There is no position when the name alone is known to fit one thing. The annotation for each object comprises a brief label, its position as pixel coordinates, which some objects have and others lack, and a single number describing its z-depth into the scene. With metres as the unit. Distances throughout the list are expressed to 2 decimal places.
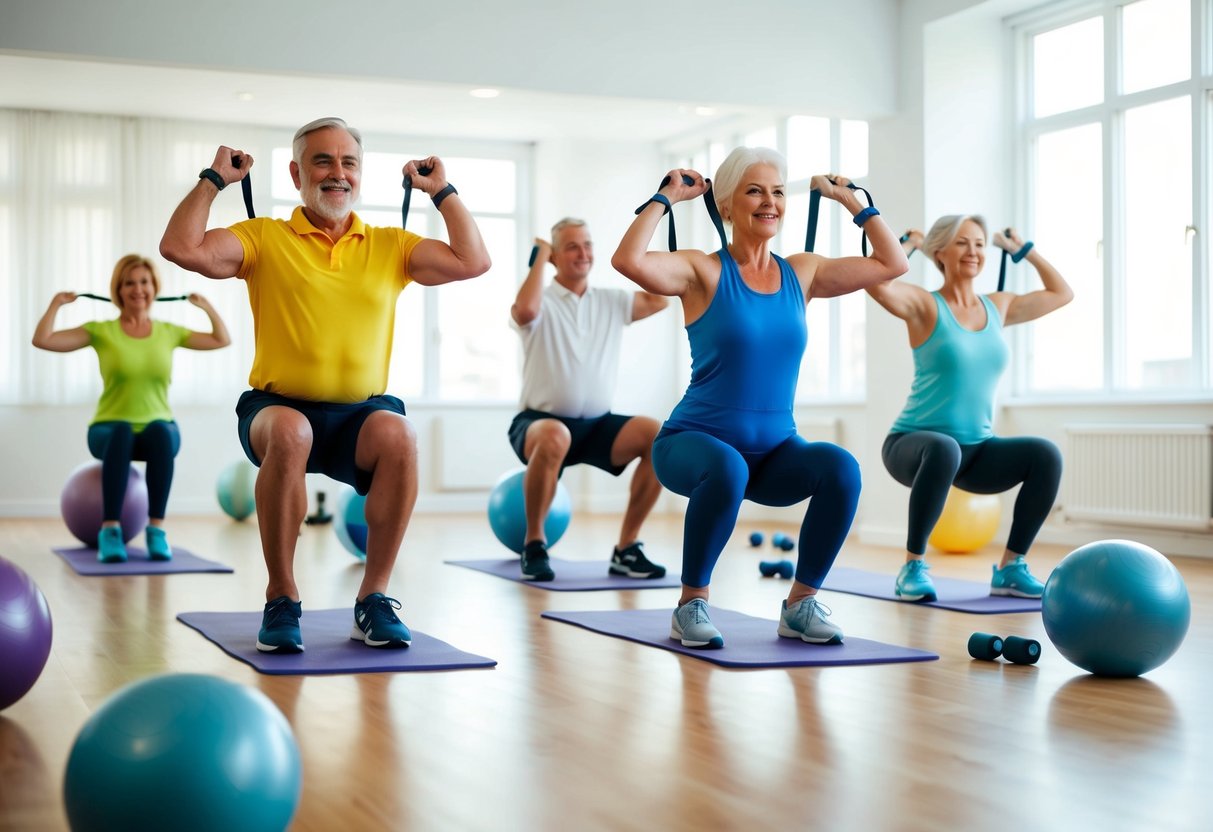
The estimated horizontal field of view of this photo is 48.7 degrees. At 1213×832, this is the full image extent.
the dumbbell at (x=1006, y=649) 2.91
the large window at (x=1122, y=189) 5.71
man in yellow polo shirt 2.96
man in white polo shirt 4.69
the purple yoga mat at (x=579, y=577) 4.43
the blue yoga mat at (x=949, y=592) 3.86
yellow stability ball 5.64
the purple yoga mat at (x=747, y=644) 2.92
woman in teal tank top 4.08
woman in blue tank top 3.08
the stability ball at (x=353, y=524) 5.34
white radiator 5.44
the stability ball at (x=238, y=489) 7.67
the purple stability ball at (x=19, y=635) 2.28
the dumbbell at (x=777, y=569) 4.73
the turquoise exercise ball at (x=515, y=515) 5.18
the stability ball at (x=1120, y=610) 2.71
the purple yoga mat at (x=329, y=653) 2.79
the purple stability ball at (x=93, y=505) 5.48
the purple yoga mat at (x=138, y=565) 4.82
